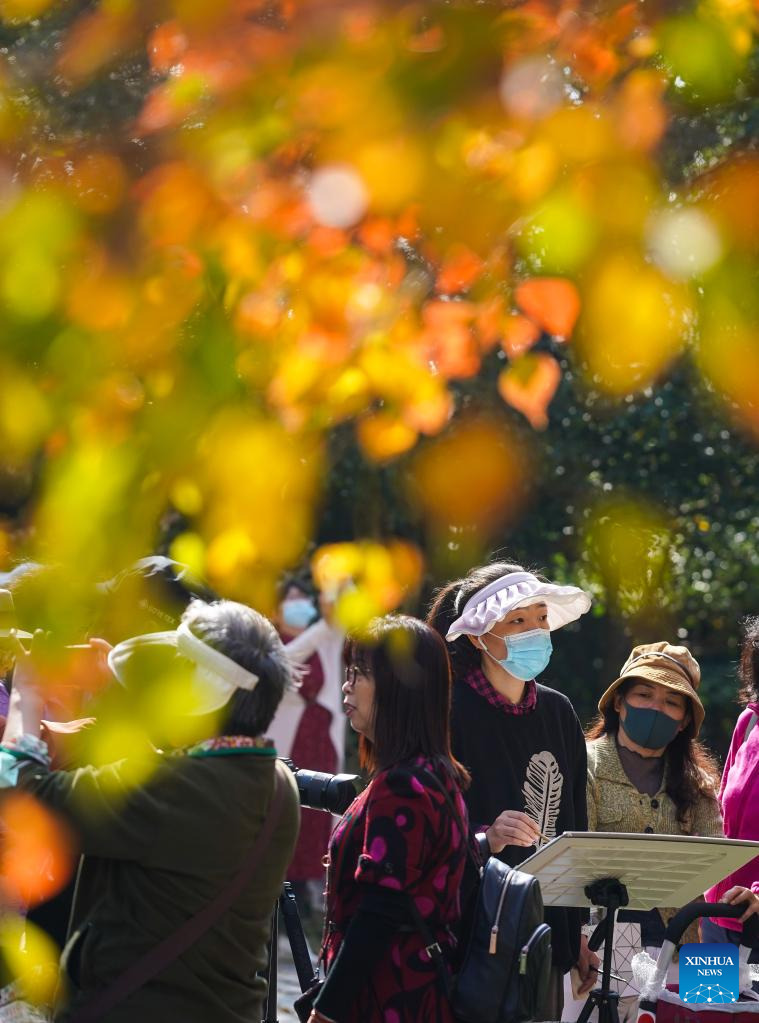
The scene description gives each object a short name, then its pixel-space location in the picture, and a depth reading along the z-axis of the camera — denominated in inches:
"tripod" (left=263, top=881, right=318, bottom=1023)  291.1
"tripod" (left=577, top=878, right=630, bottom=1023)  287.3
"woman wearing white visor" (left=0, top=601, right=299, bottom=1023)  218.5
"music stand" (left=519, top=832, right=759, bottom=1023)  273.1
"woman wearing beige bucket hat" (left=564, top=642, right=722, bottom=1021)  353.7
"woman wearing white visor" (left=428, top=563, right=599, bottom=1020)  319.6
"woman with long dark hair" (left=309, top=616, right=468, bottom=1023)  248.2
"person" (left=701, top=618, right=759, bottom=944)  353.4
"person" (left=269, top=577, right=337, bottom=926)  652.1
